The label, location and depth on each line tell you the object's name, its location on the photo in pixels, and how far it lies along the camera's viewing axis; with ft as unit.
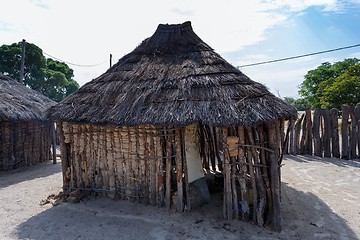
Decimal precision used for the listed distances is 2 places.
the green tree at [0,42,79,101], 53.57
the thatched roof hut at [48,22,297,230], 13.51
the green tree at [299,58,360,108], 62.17
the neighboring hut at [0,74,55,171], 26.40
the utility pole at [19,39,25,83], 40.47
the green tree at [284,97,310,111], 97.44
